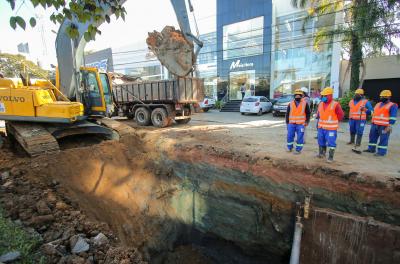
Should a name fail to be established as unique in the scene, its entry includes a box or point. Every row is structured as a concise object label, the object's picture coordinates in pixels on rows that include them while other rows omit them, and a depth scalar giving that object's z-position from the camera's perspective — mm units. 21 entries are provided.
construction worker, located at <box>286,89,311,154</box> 6012
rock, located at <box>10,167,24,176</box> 5288
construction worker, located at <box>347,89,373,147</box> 6609
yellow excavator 6207
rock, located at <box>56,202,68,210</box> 4281
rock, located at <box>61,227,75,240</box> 3469
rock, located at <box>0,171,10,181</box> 5119
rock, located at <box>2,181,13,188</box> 4742
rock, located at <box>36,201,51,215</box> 3964
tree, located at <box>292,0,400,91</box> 13070
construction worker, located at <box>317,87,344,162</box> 5477
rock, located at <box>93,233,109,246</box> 3553
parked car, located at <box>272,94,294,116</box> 15988
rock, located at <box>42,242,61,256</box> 3012
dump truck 10672
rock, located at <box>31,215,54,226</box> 3691
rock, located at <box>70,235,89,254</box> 3277
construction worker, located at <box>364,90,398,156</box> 5898
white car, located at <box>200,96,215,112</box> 21125
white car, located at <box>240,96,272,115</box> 17250
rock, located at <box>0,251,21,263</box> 2631
